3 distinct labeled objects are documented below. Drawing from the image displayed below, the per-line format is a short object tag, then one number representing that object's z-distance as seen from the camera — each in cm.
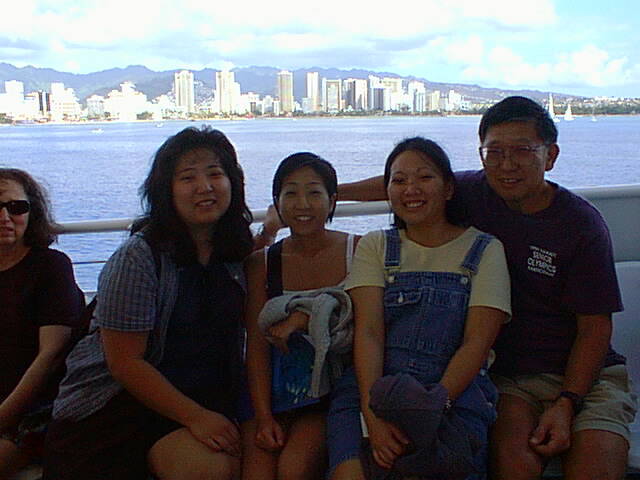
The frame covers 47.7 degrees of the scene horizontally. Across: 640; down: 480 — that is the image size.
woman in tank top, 203
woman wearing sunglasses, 217
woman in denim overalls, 194
